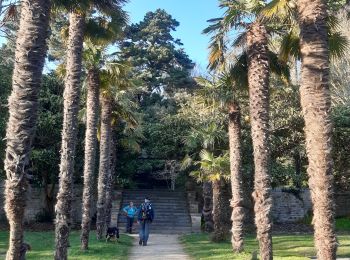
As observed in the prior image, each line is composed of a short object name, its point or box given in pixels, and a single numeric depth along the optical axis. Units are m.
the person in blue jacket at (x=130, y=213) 23.44
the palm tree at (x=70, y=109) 12.23
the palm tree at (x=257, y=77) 12.42
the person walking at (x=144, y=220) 18.94
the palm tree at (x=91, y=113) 16.98
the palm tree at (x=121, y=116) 21.61
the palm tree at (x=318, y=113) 8.41
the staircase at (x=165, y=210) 27.70
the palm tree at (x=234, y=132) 16.16
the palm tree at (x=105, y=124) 18.59
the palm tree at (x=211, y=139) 18.22
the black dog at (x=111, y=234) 19.06
